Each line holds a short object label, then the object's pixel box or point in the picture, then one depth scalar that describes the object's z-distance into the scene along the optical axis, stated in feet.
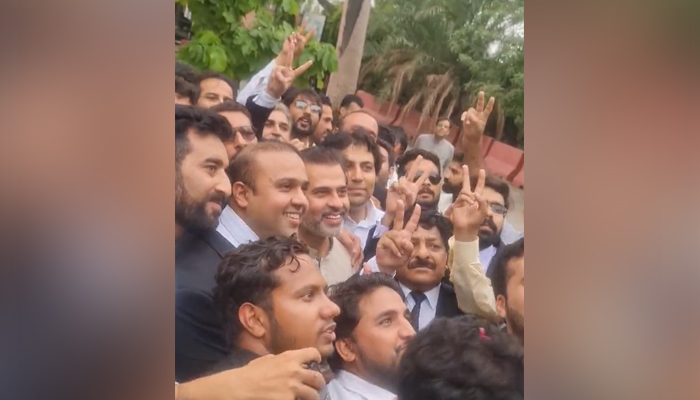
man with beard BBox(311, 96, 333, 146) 7.86
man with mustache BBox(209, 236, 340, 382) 7.47
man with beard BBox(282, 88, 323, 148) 7.76
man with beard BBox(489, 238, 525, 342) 8.27
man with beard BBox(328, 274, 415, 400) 7.86
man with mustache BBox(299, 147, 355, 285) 7.79
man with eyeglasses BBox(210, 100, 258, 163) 7.53
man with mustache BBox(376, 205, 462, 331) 8.08
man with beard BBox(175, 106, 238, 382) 7.36
